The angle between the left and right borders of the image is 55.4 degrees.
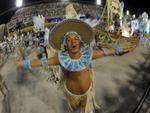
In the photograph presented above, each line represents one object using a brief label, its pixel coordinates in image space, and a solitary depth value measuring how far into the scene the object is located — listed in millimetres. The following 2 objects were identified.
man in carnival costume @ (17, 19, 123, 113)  1683
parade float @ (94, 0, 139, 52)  5370
